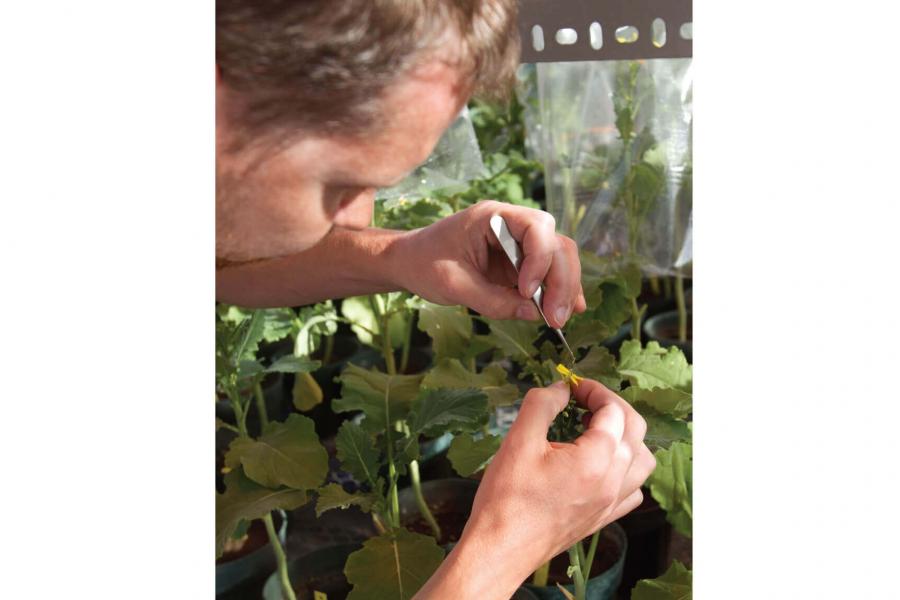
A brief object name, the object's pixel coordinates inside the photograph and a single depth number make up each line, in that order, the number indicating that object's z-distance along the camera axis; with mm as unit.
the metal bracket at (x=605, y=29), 740
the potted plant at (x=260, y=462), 1073
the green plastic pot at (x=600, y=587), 1080
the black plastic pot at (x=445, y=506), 1248
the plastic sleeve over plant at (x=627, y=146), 1401
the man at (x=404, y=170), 659
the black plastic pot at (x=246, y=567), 1346
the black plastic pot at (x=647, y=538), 1271
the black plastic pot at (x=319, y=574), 1229
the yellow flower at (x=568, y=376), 809
